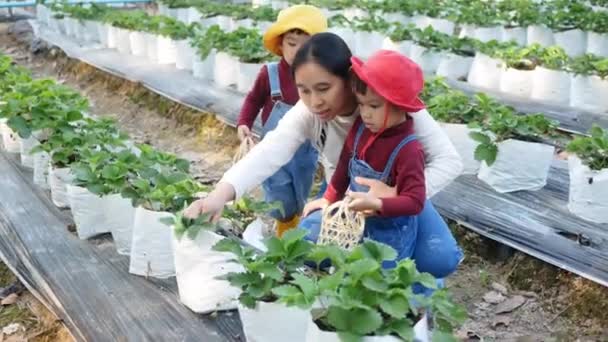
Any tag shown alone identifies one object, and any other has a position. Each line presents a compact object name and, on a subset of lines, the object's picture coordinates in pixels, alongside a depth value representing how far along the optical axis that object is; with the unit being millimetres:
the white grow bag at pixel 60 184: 4125
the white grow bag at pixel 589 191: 3857
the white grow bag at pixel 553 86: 6121
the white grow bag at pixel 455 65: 7039
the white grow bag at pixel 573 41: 7660
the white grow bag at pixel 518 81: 6285
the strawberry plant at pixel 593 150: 3859
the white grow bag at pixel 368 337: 2059
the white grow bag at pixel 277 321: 2428
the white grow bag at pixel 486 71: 6629
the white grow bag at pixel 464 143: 4613
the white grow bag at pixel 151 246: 3189
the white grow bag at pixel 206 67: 7520
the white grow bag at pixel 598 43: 7344
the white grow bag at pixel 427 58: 7199
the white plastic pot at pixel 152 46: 8633
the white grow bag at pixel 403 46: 7465
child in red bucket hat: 2471
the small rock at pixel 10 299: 3734
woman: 2609
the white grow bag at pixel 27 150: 4859
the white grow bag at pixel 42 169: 4598
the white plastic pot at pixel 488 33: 8211
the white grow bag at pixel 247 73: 6762
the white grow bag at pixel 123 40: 9198
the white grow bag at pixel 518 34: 8188
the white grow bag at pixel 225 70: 7004
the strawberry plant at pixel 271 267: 2410
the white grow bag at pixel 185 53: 8031
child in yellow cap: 3600
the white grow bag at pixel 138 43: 8859
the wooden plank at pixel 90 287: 2947
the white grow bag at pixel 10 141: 5215
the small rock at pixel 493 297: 3617
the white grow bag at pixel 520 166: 4293
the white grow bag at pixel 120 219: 3508
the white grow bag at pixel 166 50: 8211
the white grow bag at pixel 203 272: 2875
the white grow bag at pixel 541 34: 8008
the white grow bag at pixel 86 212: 3754
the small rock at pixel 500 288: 3705
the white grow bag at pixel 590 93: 5734
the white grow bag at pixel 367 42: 8227
